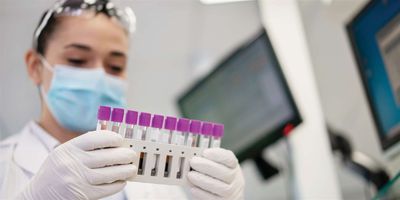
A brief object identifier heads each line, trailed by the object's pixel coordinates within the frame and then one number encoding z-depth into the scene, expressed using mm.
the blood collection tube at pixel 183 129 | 817
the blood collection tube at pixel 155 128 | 792
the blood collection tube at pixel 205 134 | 842
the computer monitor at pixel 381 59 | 1204
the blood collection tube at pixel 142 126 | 783
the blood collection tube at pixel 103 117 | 768
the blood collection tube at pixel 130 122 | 781
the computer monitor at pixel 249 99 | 1324
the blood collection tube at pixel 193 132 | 827
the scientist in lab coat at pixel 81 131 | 772
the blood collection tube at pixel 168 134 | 791
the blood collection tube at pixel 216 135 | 860
